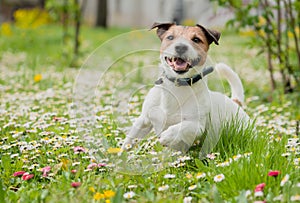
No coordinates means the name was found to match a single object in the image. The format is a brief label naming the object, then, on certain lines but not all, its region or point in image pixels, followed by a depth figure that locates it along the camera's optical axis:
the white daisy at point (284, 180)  2.17
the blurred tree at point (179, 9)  20.19
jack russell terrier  2.56
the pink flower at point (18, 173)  2.66
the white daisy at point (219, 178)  2.33
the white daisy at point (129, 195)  2.24
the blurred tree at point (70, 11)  7.65
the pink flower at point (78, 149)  2.86
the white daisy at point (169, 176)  2.45
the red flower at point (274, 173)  2.27
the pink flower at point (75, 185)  2.26
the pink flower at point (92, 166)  2.69
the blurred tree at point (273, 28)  4.71
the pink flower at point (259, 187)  2.16
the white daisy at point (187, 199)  2.24
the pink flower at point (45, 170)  2.61
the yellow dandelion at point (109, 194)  2.17
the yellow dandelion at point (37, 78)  5.55
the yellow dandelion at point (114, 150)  2.64
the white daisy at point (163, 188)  2.34
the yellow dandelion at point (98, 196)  2.17
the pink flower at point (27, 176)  2.58
